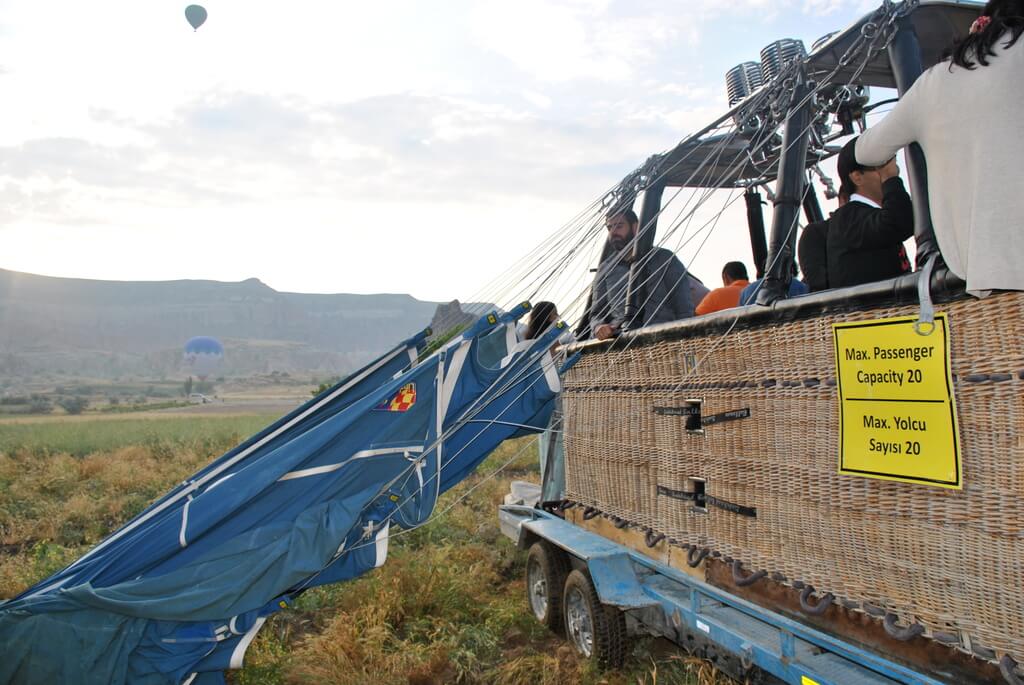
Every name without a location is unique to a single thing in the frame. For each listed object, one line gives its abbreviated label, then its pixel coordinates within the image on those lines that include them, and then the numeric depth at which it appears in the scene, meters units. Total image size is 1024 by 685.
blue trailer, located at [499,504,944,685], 2.91
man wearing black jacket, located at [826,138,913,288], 3.05
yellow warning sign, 2.36
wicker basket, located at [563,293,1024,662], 2.21
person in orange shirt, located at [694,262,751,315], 4.47
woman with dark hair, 2.20
